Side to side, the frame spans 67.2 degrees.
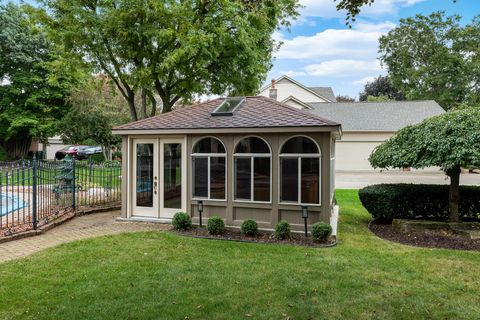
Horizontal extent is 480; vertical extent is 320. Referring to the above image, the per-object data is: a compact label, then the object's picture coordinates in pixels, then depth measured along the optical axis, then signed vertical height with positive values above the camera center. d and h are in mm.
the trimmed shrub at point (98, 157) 26600 +257
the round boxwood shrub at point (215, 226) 7898 -1440
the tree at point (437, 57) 33219 +9905
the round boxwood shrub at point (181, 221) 8336 -1418
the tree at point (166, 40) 12336 +4369
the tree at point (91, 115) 24062 +3030
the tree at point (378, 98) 48912 +8532
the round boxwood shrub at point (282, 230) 7598 -1478
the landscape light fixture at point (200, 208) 8586 -1139
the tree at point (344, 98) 58228 +10038
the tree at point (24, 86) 24828 +5458
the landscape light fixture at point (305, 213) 7668 -1129
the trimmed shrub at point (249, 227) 7812 -1461
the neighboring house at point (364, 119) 25500 +2926
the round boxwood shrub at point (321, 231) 7262 -1440
